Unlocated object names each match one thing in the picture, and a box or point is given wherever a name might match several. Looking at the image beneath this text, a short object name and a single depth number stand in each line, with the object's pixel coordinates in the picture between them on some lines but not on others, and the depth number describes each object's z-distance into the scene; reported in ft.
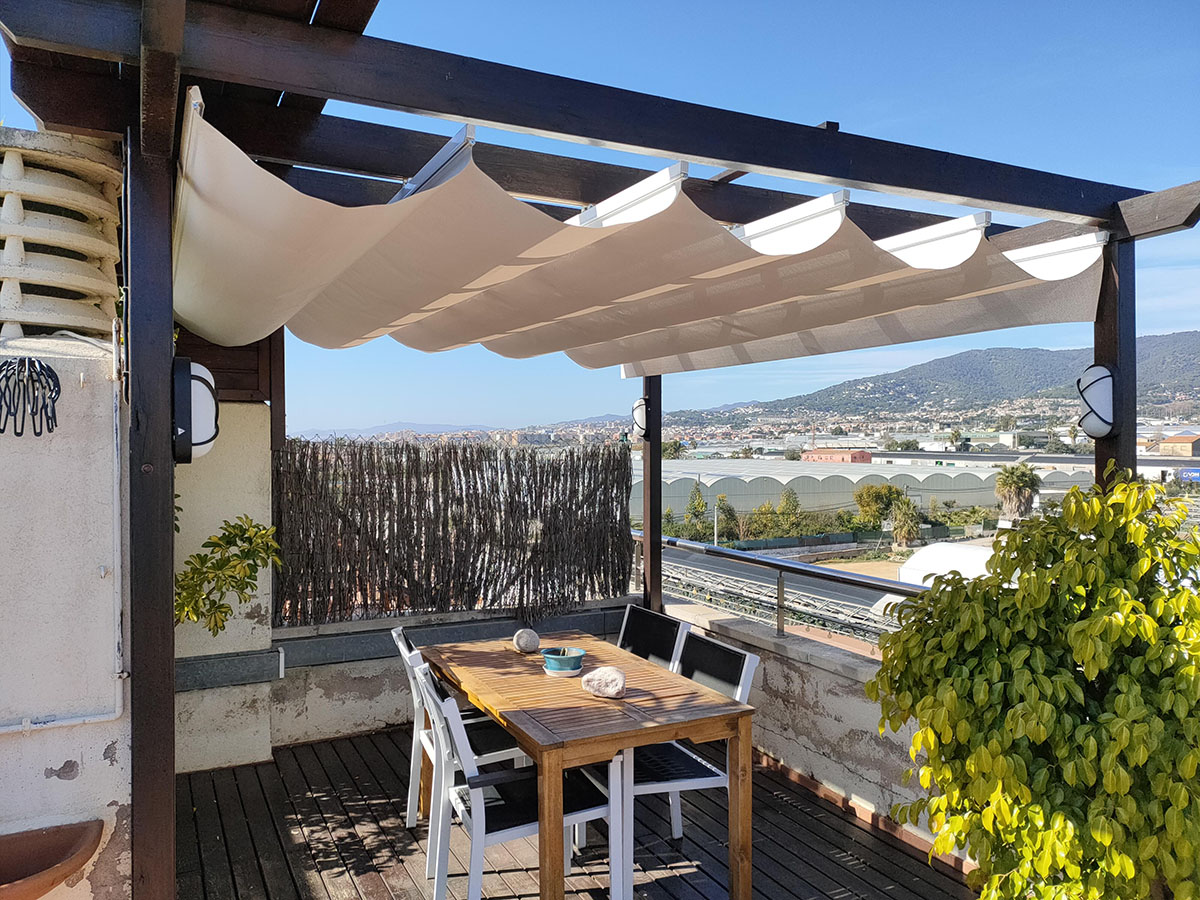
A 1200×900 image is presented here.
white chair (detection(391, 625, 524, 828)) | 12.47
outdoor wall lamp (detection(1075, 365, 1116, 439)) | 10.85
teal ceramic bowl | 13.01
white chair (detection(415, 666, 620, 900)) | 10.17
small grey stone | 14.21
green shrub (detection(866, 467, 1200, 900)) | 7.09
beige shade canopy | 7.67
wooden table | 10.04
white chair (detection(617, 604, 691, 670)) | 14.66
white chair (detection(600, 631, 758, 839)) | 11.64
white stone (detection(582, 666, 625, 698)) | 11.68
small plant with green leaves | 14.49
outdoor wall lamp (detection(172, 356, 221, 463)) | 7.85
